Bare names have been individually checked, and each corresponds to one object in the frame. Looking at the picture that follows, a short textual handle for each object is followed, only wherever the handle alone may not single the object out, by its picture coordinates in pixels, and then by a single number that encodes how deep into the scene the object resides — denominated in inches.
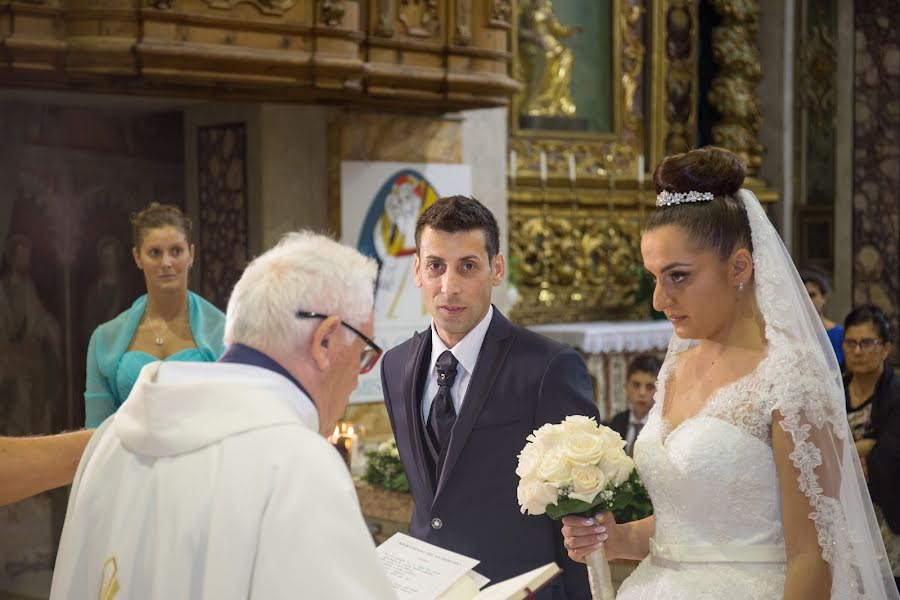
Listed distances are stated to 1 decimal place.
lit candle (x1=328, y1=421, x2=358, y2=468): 163.0
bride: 111.3
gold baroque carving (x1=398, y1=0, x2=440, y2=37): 266.2
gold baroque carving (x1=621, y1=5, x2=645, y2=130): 436.5
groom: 131.0
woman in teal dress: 199.8
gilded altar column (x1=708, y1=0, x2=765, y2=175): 456.8
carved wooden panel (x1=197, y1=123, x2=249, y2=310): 282.7
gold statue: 406.9
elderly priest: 82.4
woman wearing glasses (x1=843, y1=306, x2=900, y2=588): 208.8
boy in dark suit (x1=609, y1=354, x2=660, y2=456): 255.3
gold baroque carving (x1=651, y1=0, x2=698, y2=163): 444.1
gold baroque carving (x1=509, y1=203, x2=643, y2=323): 408.2
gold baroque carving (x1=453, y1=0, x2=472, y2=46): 270.5
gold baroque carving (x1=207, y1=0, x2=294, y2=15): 236.6
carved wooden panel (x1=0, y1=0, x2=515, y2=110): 221.9
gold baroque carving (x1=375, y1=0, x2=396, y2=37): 261.9
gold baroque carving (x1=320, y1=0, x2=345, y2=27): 243.0
